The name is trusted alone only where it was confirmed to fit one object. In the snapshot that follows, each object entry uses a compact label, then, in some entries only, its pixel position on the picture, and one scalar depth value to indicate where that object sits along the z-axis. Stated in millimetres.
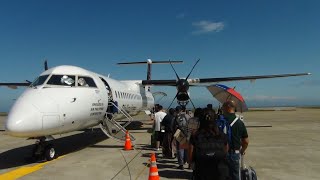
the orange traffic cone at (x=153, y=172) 4278
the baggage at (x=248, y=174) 4008
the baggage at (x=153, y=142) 8945
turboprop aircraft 6248
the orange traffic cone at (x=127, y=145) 8791
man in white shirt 8231
